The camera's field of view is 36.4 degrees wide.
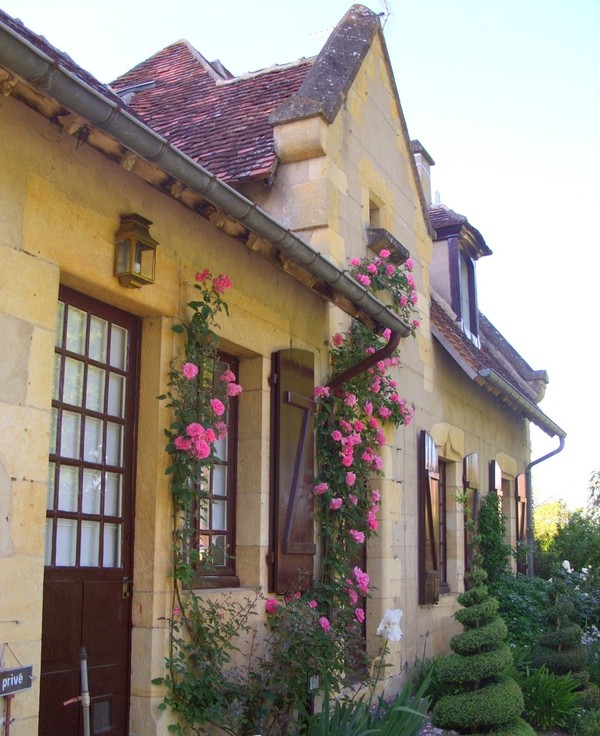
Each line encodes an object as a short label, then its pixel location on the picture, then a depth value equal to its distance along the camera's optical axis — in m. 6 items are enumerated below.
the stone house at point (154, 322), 3.86
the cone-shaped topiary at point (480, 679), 6.24
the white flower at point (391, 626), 6.00
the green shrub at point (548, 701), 7.25
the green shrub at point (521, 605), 9.91
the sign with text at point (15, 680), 3.54
